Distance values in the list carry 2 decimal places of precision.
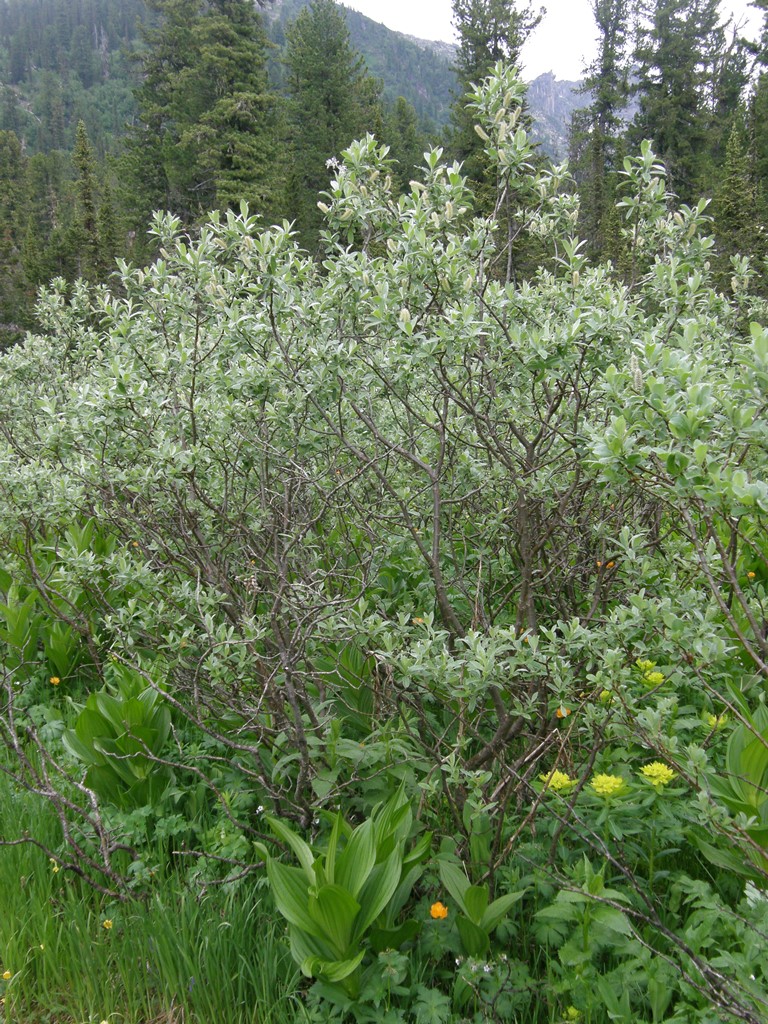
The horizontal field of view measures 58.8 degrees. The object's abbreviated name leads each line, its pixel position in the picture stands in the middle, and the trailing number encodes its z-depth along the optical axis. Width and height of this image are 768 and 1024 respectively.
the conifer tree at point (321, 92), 34.38
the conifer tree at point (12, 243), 32.44
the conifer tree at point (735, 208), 22.16
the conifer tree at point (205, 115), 25.38
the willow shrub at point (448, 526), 2.02
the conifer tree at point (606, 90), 40.62
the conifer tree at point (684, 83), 37.12
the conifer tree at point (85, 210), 29.05
